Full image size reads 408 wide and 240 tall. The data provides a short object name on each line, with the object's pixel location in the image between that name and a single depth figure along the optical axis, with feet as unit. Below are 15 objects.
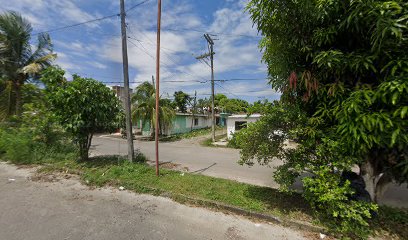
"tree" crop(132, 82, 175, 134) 56.24
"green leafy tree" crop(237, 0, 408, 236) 8.63
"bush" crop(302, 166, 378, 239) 10.43
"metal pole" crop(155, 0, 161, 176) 19.57
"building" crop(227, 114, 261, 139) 60.31
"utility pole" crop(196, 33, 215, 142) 55.98
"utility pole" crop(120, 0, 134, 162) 23.38
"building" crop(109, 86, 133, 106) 93.86
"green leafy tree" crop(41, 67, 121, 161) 22.77
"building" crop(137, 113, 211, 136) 73.15
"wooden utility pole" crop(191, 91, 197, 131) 115.43
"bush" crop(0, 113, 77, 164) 27.07
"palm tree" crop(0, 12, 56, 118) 36.24
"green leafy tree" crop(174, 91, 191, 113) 109.50
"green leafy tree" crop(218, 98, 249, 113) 131.44
